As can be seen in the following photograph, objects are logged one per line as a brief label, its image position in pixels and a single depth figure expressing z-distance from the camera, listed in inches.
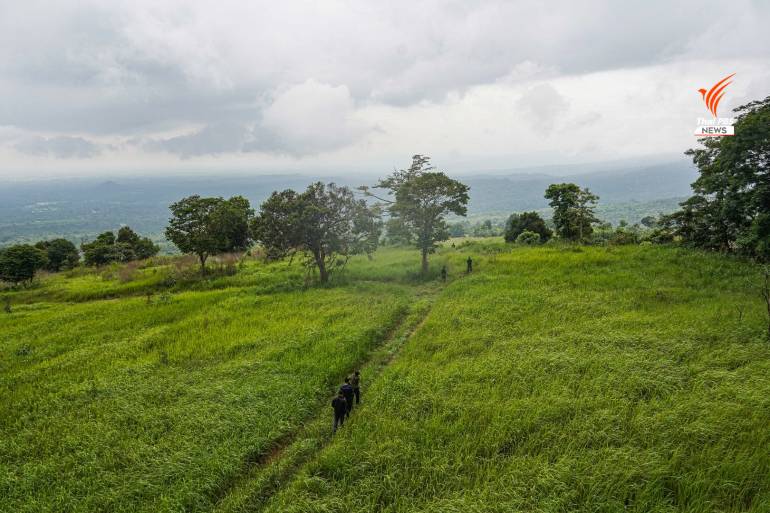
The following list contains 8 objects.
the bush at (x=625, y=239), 1278.2
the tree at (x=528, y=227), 1859.0
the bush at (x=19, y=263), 1293.1
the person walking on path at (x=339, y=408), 416.2
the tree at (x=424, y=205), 1157.1
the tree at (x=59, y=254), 1878.7
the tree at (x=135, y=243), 2007.9
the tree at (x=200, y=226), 1243.2
